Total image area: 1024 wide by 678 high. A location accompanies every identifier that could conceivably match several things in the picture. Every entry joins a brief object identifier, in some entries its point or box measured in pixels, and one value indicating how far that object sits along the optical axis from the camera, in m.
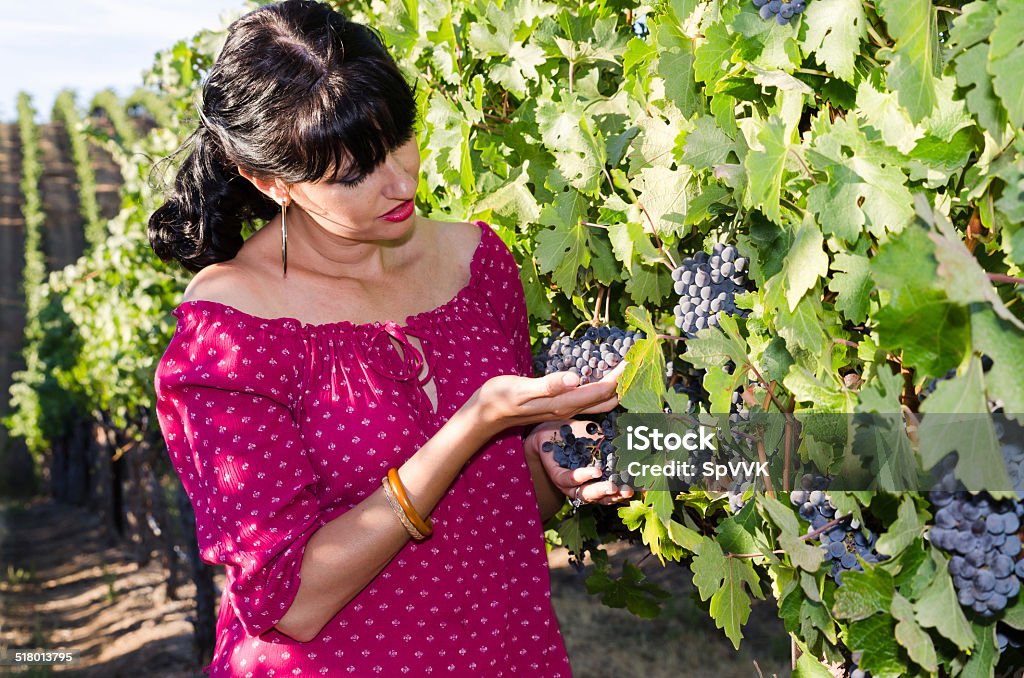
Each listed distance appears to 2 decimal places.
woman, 1.71
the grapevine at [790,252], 1.03
